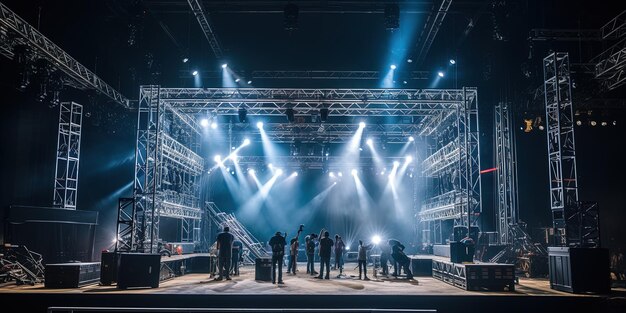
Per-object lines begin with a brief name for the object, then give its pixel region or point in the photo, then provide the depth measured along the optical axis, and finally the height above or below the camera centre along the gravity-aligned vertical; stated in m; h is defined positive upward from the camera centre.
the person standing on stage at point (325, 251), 15.94 -1.12
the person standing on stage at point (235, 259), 17.48 -1.58
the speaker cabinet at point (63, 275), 12.80 -1.65
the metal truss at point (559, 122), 13.79 +3.09
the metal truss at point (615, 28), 16.01 +6.94
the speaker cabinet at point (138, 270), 12.51 -1.47
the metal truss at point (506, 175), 19.59 +1.95
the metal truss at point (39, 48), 12.92 +5.19
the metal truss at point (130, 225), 13.96 -0.28
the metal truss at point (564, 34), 16.77 +6.87
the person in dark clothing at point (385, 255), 17.50 -1.36
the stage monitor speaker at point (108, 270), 13.63 -1.58
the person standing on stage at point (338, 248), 19.08 -1.20
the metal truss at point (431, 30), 15.90 +7.28
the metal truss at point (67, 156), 17.89 +2.37
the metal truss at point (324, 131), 26.48 +5.14
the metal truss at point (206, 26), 16.37 +7.47
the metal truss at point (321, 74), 21.92 +6.88
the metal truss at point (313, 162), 30.25 +3.73
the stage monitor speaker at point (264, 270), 15.43 -1.72
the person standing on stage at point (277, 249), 14.88 -1.00
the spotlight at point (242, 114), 20.83 +4.66
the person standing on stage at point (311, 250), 17.83 -1.22
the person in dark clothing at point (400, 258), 16.20 -1.34
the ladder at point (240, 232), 26.81 -0.87
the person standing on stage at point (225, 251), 15.15 -1.10
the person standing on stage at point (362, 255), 16.70 -1.30
